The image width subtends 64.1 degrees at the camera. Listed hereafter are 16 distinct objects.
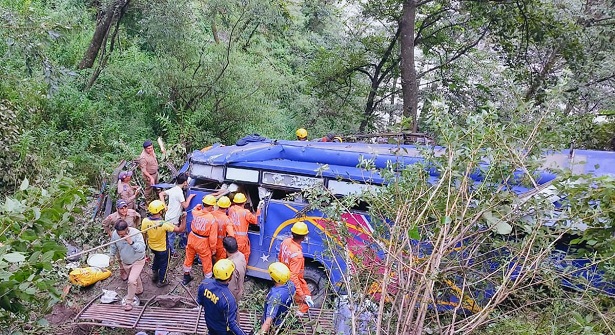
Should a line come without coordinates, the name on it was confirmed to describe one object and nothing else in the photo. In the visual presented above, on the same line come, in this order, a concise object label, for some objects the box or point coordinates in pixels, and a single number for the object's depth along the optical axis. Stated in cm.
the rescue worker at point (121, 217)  632
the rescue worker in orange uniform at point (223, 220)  637
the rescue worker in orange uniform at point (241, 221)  645
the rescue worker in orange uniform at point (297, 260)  520
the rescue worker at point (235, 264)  535
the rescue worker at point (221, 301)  450
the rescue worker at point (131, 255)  601
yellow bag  654
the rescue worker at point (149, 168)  824
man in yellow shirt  630
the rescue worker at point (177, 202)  698
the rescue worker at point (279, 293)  461
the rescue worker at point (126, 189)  757
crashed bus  585
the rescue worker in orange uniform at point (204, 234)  638
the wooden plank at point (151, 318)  546
